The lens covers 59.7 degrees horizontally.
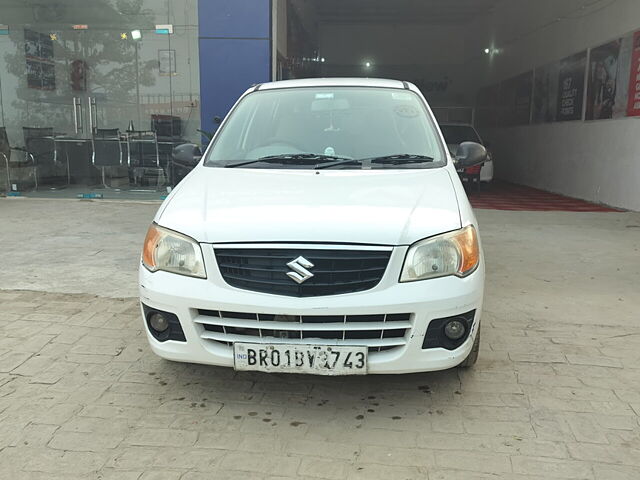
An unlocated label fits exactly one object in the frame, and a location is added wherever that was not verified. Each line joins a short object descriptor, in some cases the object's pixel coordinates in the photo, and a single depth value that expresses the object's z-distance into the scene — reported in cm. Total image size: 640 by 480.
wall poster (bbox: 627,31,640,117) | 938
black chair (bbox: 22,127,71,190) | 1057
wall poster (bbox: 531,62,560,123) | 1308
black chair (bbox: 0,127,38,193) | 1033
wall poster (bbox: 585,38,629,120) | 999
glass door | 979
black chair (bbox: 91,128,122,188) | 1027
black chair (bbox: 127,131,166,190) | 1014
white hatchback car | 249
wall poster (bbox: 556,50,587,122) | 1170
